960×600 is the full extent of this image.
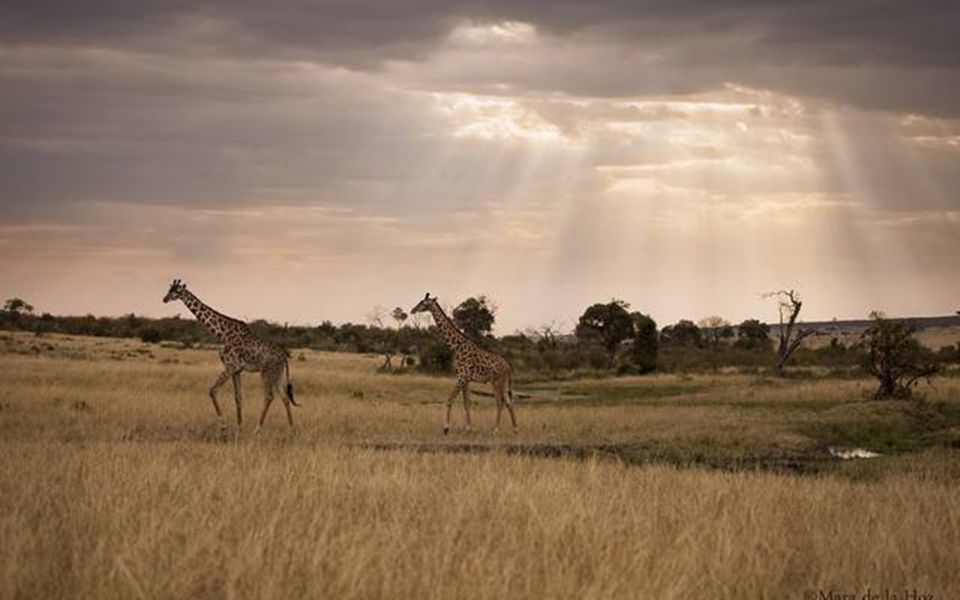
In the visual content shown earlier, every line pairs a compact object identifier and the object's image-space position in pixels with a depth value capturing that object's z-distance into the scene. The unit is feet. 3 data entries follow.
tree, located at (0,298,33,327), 339.77
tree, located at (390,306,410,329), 254.35
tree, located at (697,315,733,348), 419.74
